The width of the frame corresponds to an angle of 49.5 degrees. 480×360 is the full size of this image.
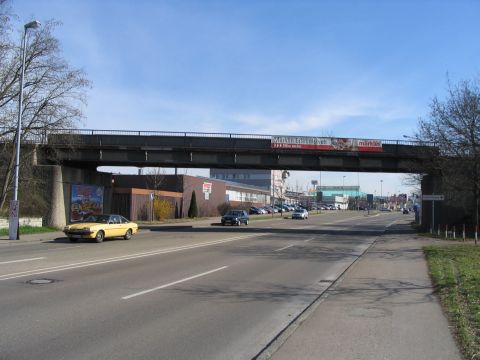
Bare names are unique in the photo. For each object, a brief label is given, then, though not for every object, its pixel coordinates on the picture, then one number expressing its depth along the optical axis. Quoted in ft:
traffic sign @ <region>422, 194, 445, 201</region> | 109.54
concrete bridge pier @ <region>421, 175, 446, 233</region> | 125.59
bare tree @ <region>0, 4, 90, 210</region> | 99.35
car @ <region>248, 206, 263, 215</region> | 301.84
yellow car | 82.07
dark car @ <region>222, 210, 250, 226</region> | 166.71
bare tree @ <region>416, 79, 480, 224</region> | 86.38
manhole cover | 37.68
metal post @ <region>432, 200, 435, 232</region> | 124.26
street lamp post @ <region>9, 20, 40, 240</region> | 83.30
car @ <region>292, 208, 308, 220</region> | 236.43
